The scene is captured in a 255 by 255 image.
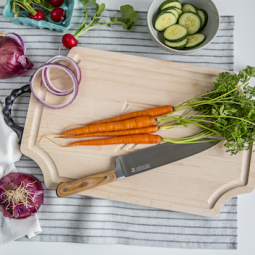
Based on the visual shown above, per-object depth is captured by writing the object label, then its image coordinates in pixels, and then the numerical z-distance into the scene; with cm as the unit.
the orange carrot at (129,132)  65
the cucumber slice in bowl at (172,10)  64
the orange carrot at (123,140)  65
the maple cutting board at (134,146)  66
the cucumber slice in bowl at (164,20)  63
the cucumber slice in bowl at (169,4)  64
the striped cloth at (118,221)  68
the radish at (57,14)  67
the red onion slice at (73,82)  64
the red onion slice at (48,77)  65
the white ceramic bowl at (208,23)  64
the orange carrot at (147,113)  65
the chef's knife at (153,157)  65
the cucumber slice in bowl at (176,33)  64
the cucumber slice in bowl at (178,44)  64
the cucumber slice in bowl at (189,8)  66
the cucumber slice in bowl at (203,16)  65
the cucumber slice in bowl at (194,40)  65
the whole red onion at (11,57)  65
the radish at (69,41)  66
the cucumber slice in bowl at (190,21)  64
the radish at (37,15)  67
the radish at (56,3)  67
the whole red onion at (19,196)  63
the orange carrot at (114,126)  65
